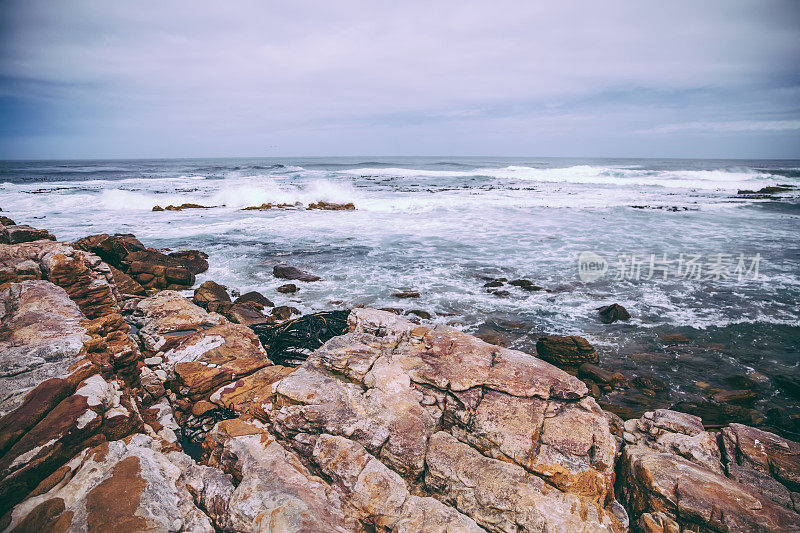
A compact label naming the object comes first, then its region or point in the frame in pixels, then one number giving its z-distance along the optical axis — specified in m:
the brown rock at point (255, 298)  8.48
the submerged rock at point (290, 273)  10.71
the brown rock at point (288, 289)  9.59
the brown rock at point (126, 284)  8.16
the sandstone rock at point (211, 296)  7.96
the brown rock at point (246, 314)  7.34
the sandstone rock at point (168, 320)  5.67
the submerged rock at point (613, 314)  8.05
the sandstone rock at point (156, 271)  9.15
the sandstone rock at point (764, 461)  3.20
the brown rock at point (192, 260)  11.03
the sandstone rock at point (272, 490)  2.68
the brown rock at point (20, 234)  7.86
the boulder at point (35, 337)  3.38
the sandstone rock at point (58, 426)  2.65
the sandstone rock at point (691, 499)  2.71
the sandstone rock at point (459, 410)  3.16
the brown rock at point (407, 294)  9.40
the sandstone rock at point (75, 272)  5.85
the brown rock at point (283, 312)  7.89
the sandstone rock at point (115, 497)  2.44
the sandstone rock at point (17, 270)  5.44
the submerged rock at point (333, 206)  25.42
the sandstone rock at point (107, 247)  9.36
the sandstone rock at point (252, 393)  3.99
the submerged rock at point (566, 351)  6.34
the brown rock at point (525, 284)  9.98
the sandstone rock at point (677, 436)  3.49
